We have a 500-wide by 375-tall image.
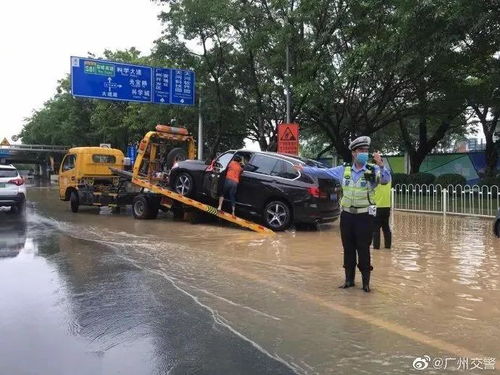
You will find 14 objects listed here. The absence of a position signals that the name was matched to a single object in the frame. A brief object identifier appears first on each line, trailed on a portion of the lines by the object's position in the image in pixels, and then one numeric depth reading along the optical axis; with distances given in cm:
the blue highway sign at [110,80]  2233
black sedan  1223
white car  1566
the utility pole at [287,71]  2027
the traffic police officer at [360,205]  653
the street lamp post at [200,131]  2523
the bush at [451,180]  2288
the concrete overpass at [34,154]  7088
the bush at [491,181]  2144
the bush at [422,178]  2445
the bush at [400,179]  2512
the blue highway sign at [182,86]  2381
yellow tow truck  1503
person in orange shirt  1288
